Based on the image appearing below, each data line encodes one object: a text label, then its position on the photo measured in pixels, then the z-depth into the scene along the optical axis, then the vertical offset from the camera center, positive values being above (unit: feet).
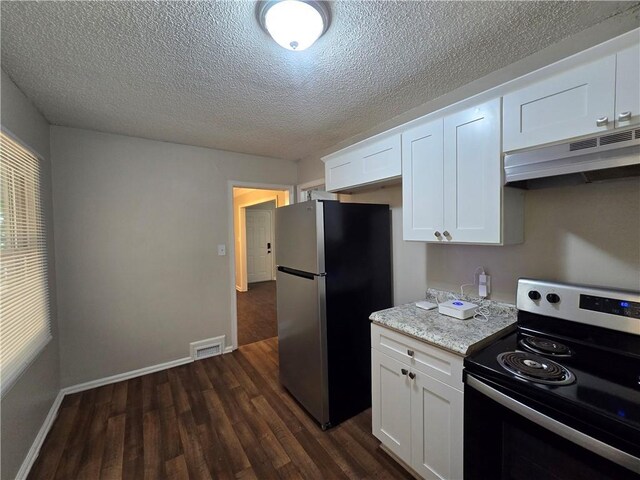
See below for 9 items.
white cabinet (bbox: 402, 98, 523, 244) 4.54 +0.97
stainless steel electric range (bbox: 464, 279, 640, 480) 2.77 -1.83
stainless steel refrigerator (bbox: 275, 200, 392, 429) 6.41 -1.59
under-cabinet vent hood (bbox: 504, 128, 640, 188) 3.27 +0.96
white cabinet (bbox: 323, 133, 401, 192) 6.24 +1.85
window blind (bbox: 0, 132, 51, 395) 4.95 -0.54
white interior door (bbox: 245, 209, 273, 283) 24.17 -0.90
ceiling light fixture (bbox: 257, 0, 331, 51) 3.74 +3.17
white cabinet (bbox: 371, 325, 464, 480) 4.19 -3.15
